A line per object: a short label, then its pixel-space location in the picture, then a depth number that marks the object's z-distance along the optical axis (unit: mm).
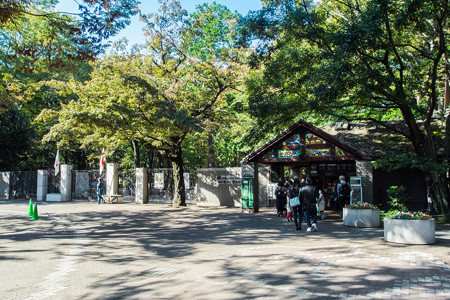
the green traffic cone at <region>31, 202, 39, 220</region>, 15502
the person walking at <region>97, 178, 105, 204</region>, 23609
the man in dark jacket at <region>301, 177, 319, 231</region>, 11023
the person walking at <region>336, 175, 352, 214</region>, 14711
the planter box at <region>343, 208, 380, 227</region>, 12266
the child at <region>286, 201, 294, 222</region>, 13785
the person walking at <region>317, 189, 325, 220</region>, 15023
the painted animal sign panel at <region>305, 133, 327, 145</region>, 14912
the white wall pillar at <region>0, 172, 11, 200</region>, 29016
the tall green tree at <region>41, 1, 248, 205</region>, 16297
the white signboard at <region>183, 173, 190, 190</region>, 22156
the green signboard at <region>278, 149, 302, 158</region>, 15345
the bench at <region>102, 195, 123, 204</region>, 23891
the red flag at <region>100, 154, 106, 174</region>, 25966
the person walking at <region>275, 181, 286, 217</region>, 15305
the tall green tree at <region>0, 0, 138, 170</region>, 10133
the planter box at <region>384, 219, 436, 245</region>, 9105
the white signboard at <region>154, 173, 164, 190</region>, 23188
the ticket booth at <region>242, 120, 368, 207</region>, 14338
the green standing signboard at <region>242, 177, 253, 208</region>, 17297
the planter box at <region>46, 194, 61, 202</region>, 26125
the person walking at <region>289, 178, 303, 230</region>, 11766
